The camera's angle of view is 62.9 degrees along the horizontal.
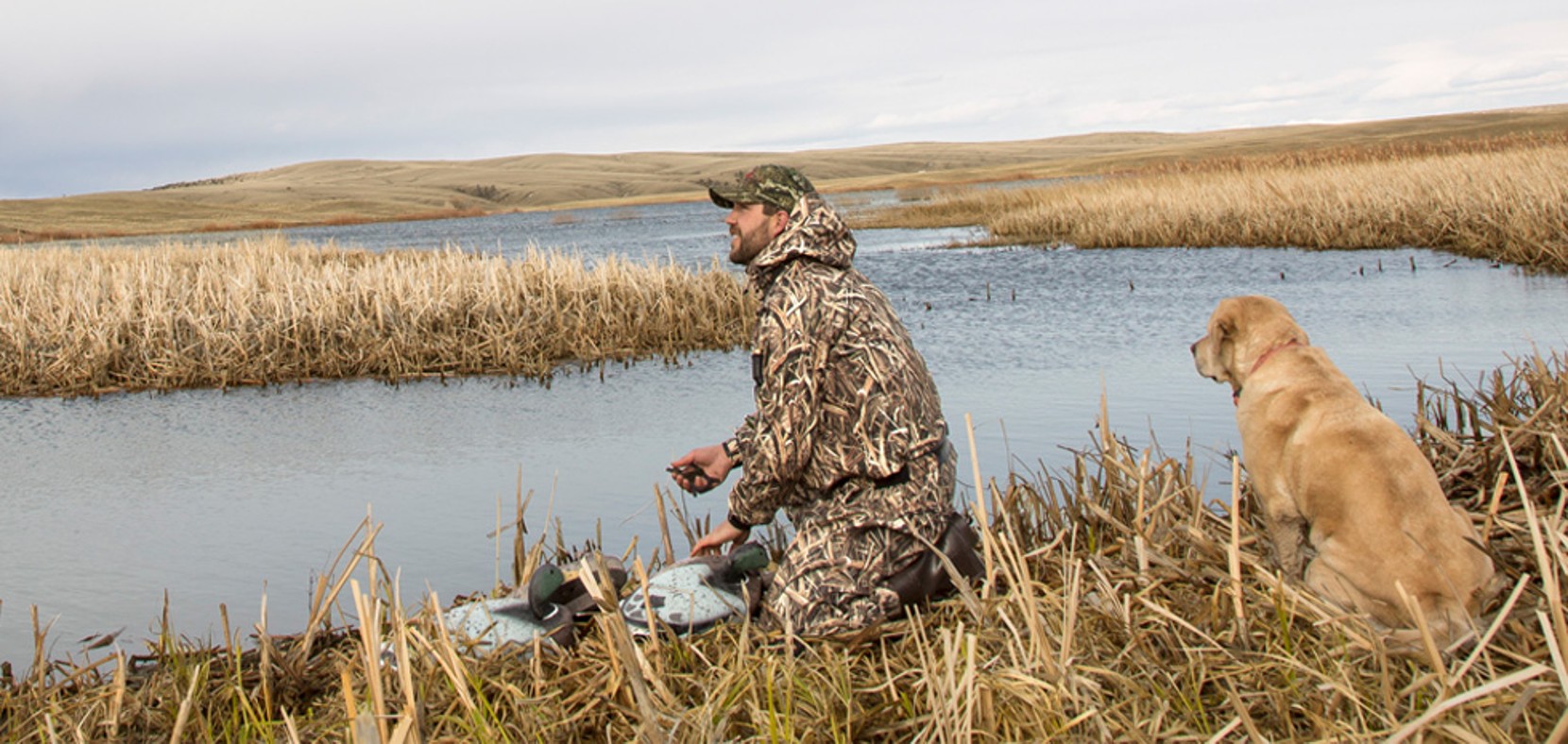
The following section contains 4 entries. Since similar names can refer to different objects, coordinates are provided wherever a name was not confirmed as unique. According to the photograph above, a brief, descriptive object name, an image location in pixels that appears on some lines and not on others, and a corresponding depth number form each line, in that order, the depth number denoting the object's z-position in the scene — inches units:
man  146.3
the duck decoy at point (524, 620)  161.6
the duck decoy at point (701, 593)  159.5
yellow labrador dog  130.9
